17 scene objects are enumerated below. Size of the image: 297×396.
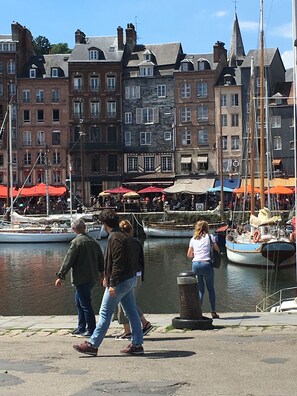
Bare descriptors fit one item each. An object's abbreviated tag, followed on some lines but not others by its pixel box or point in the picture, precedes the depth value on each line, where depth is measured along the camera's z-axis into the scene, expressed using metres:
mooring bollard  11.61
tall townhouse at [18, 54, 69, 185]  76.25
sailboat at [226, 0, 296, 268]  32.06
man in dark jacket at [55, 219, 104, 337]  11.03
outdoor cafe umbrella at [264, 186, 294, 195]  54.66
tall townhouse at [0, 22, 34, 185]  75.94
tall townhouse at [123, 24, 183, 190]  74.88
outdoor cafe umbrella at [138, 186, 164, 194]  67.90
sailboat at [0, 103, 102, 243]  51.78
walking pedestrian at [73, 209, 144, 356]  9.26
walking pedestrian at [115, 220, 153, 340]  10.79
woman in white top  12.95
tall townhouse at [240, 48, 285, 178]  71.39
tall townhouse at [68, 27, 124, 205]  75.06
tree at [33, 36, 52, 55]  114.00
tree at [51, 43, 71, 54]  112.40
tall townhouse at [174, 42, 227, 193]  73.25
